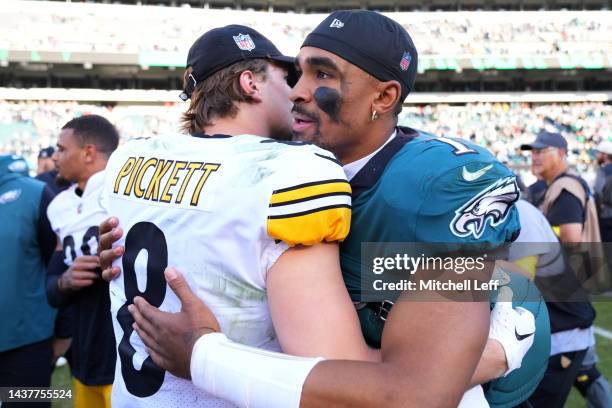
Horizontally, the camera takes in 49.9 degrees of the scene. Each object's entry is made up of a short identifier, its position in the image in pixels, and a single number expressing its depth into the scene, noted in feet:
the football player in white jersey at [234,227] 4.71
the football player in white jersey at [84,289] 11.21
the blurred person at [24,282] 12.37
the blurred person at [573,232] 12.47
